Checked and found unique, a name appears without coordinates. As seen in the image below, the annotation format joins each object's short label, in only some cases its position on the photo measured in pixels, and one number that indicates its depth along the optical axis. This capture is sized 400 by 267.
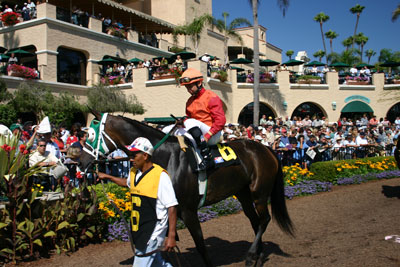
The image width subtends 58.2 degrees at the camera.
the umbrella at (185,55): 22.52
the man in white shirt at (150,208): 3.38
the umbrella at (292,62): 26.70
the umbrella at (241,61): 25.98
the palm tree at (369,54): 68.00
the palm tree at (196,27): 25.92
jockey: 4.62
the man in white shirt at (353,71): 28.30
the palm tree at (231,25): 27.67
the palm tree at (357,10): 51.20
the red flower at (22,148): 5.22
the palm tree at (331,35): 55.03
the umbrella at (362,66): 29.53
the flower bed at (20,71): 18.33
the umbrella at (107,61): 22.91
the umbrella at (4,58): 18.52
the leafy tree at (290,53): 59.72
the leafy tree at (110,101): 19.86
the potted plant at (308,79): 26.79
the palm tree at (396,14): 25.17
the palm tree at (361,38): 57.35
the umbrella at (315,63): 26.97
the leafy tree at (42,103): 16.81
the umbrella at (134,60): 23.66
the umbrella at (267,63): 26.31
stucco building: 21.27
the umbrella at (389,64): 27.50
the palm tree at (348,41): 56.59
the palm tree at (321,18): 49.96
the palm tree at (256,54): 22.39
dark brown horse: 4.33
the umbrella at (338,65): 27.86
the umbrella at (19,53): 19.02
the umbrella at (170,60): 22.64
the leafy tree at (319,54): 61.25
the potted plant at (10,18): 21.73
